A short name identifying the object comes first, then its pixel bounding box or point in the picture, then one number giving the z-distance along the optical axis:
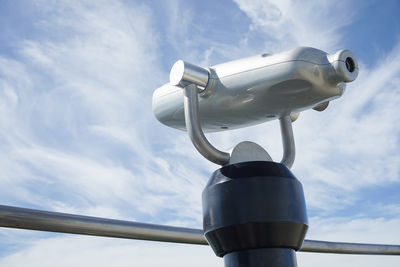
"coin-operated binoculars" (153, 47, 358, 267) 0.51
